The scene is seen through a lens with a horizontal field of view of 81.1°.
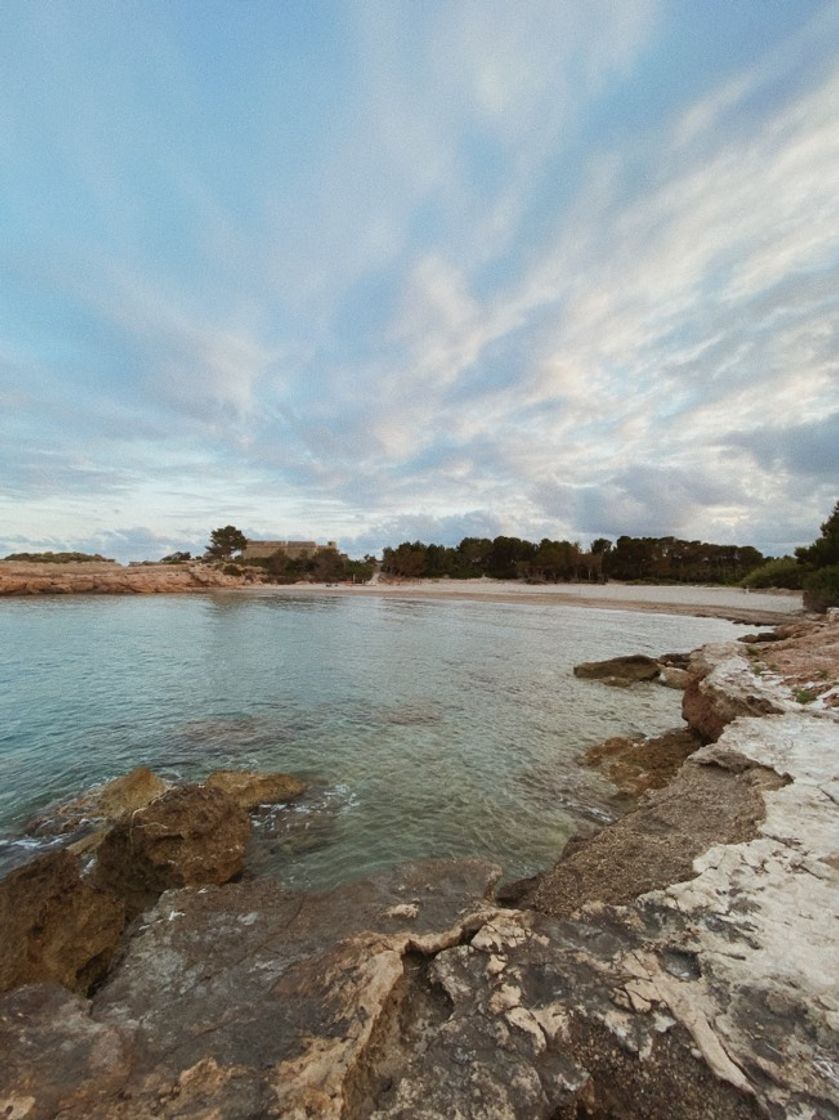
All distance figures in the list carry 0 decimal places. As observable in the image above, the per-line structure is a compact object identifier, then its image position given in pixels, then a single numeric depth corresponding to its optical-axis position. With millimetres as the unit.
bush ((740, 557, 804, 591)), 70812
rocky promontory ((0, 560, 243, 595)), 65125
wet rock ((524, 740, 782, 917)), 4863
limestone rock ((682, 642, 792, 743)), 10703
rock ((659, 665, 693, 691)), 19250
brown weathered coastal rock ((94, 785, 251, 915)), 6773
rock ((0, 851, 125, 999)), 4666
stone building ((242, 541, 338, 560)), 123125
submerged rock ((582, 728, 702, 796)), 10571
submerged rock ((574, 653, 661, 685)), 20042
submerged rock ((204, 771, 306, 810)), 9641
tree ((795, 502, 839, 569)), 51781
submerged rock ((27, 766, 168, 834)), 9039
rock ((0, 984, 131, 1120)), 2682
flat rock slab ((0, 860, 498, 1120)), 2717
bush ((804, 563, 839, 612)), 41812
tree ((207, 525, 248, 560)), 120500
